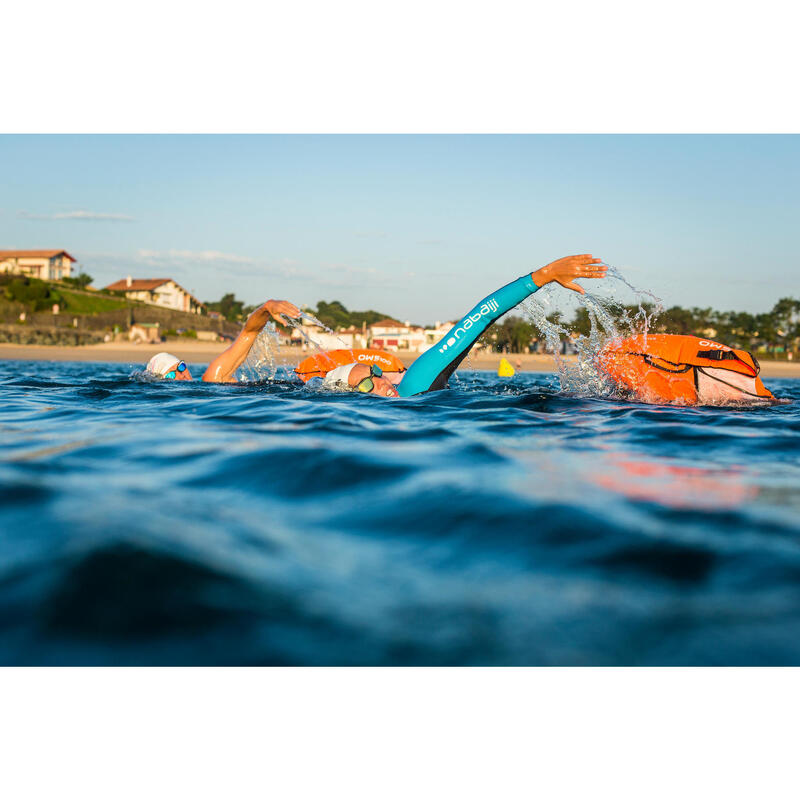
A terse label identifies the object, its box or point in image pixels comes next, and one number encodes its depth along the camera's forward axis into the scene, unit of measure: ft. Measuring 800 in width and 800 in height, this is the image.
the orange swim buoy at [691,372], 24.70
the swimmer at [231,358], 23.79
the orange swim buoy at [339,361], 30.99
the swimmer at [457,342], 21.70
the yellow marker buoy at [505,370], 82.69
